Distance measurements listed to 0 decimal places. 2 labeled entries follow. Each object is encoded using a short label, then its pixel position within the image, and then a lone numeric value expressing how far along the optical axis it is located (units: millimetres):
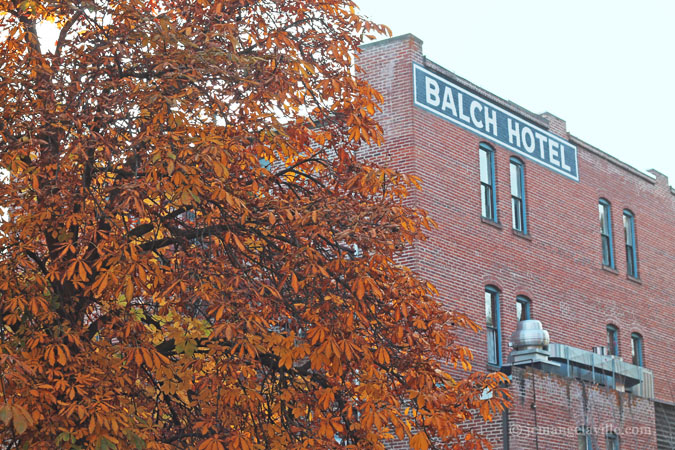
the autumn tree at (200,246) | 18756
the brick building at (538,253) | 45908
